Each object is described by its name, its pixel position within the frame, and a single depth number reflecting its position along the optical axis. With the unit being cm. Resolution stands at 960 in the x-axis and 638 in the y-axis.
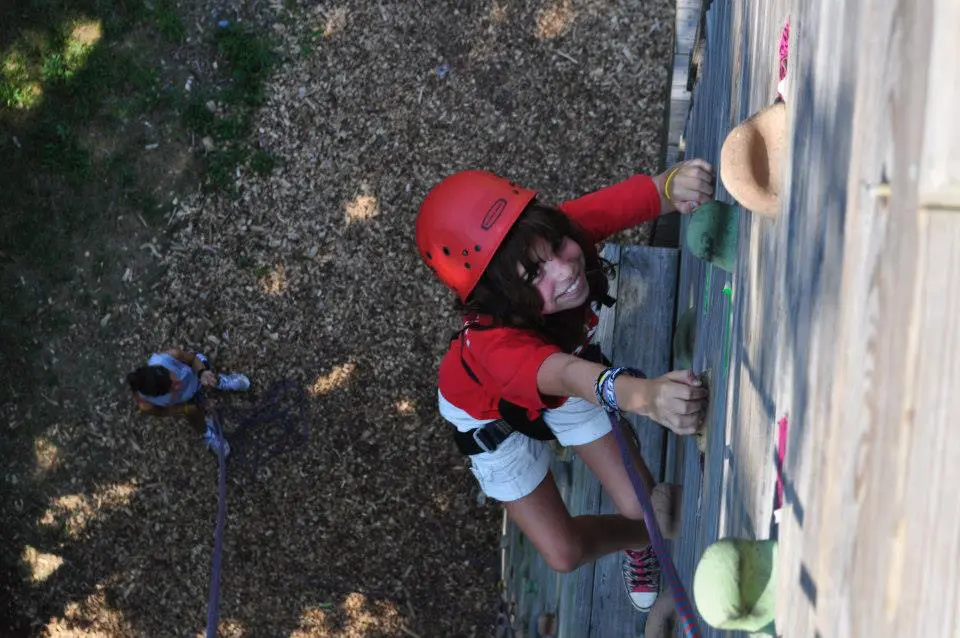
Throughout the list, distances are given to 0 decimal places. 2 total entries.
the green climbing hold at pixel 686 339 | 311
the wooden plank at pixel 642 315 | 361
